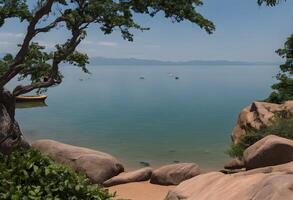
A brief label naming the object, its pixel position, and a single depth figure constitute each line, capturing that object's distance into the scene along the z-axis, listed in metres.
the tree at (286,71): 17.65
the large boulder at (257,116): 12.80
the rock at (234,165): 12.33
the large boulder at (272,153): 8.32
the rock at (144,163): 15.17
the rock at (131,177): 10.89
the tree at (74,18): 7.48
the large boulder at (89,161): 11.35
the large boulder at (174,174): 10.33
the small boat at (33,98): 37.74
